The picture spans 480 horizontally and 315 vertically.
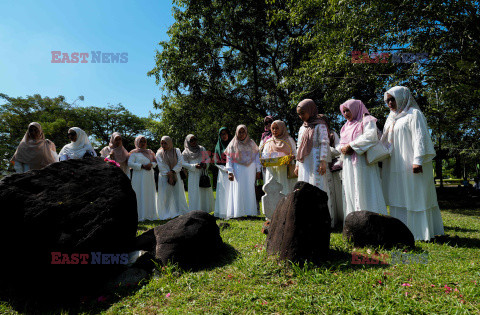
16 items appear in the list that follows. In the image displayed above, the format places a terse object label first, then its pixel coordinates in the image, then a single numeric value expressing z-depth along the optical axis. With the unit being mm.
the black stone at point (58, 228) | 3182
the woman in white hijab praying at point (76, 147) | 6996
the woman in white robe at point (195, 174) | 8031
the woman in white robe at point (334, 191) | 5334
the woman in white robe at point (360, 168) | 4484
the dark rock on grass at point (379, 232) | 3564
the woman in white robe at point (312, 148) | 4688
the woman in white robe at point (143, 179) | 7859
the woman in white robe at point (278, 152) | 5328
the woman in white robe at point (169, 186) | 7949
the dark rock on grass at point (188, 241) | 3547
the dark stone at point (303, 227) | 3031
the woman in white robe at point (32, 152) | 6531
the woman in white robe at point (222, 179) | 7594
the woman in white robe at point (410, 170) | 4195
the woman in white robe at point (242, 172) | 7078
